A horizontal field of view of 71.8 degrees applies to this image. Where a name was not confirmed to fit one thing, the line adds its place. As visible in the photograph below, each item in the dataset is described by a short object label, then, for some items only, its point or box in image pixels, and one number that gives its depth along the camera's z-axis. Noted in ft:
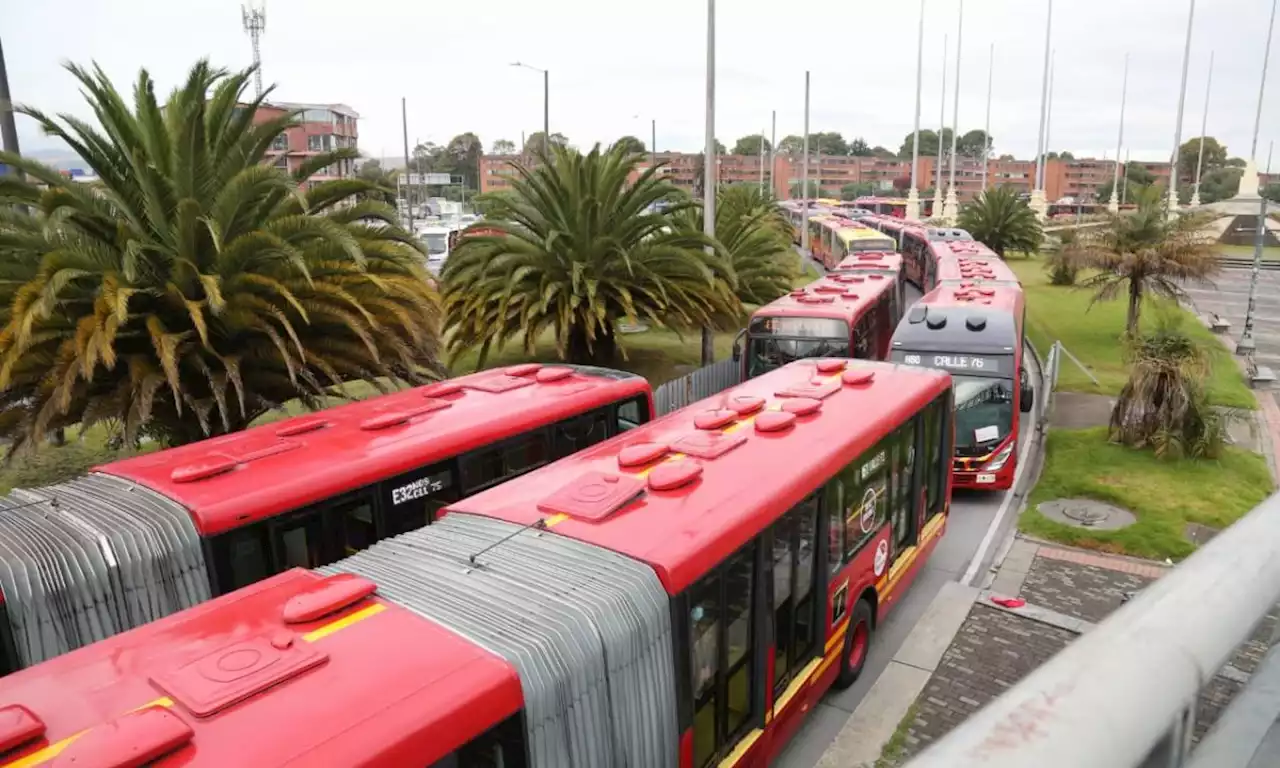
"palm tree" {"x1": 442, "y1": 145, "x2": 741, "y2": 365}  57.26
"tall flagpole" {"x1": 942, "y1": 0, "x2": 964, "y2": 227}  221.66
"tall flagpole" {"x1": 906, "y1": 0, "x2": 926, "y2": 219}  196.54
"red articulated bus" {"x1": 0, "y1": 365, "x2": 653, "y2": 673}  19.71
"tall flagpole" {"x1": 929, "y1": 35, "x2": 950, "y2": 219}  241.35
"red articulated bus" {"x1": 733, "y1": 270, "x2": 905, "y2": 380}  54.65
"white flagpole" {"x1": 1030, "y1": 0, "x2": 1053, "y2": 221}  210.59
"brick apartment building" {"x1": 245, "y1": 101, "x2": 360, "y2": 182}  248.11
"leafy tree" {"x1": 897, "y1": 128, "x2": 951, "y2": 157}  507.75
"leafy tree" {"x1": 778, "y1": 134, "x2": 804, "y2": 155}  480.07
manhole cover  42.39
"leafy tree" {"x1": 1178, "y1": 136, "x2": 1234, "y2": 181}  417.08
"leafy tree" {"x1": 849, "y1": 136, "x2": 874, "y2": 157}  570.87
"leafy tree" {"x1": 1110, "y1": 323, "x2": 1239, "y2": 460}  50.06
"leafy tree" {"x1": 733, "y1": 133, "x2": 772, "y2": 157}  502.09
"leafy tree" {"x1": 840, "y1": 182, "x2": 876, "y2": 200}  437.17
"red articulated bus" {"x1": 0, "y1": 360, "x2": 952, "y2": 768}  13.41
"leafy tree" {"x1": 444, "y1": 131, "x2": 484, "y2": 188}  417.28
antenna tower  211.86
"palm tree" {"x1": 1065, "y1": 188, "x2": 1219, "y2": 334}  73.87
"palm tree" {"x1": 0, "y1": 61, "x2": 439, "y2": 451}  32.55
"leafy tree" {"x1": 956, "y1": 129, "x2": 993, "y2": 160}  547.65
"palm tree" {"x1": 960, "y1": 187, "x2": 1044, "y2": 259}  164.66
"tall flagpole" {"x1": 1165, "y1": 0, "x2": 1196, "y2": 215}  169.78
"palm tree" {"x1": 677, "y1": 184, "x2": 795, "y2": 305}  80.12
